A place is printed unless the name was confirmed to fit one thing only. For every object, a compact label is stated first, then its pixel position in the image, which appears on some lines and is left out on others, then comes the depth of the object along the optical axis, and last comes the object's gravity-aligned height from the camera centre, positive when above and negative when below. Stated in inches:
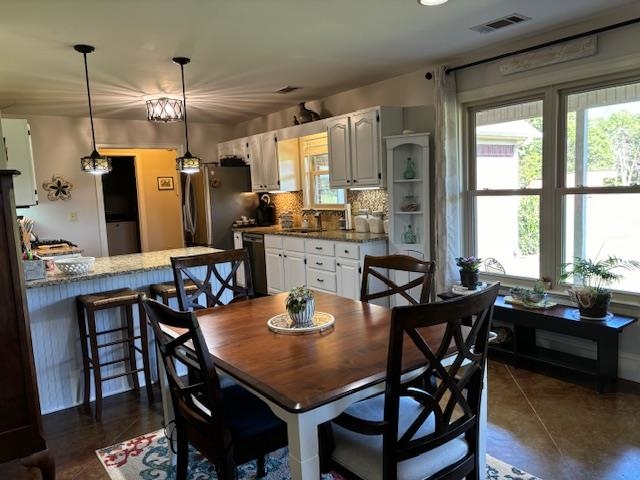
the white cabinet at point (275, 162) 235.6 +18.1
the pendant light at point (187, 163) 147.0 +12.3
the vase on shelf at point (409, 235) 175.3 -16.9
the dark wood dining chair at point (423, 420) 54.8 -30.3
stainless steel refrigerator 247.8 -1.6
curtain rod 117.3 +39.9
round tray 78.4 -22.6
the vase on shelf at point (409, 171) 172.9 +7.4
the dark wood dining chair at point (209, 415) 63.1 -33.6
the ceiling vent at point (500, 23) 121.4 +44.0
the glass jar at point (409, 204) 173.3 -5.1
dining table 55.9 -23.3
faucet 233.4 -12.5
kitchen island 119.6 -31.2
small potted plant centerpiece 80.0 -19.2
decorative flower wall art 227.5 +9.7
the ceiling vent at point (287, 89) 193.3 +45.4
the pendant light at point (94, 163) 131.6 +12.3
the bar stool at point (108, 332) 116.5 -34.1
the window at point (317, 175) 224.4 +9.8
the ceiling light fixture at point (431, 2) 107.7 +43.6
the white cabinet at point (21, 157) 157.5 +18.0
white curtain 156.6 +2.8
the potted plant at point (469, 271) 146.9 -26.4
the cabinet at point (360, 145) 175.6 +19.2
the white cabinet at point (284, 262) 207.6 -30.5
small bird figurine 216.2 +37.3
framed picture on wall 312.8 +13.2
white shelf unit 167.2 -0.2
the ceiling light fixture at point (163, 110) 176.1 +35.3
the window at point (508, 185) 146.8 +0.3
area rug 88.7 -53.1
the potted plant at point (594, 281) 121.0 -27.7
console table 118.5 -41.4
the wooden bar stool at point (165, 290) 126.7 -24.3
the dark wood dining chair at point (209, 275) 103.7 -17.5
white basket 122.0 -15.3
